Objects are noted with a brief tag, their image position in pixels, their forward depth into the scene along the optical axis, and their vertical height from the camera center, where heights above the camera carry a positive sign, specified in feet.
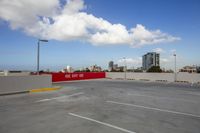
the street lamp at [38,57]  48.30 +4.08
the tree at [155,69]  214.55 -0.24
